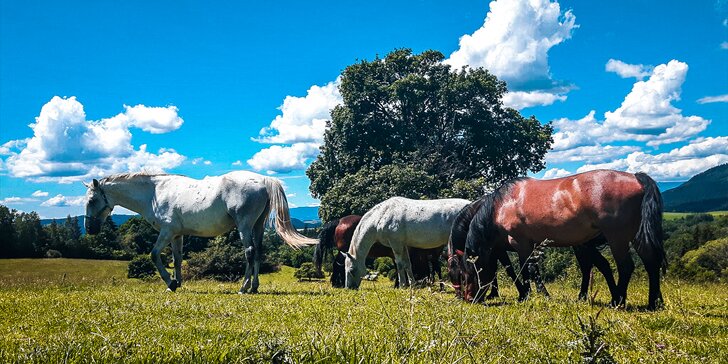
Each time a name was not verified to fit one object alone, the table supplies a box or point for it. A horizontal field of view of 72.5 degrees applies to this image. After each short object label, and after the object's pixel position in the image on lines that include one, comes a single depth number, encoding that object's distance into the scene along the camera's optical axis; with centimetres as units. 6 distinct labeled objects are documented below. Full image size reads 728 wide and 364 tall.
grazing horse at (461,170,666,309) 732
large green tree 3073
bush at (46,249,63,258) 4912
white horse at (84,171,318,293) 1055
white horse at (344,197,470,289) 1230
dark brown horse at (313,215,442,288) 1438
